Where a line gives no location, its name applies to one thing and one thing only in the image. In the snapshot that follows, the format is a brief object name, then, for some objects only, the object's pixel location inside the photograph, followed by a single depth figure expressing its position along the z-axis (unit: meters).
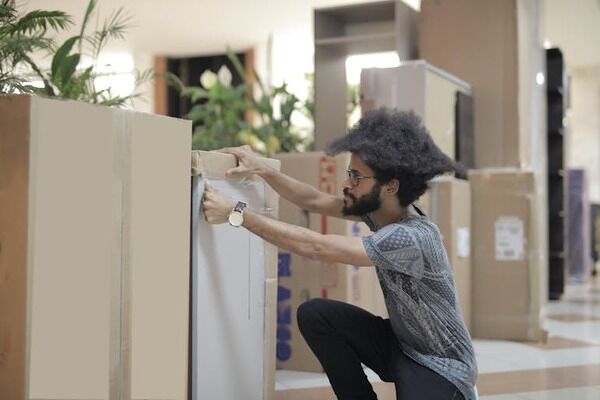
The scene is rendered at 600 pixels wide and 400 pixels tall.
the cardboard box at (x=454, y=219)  3.68
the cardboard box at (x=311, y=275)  2.97
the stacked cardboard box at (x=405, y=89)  3.56
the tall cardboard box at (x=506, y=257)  3.86
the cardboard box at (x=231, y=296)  1.86
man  1.84
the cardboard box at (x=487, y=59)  4.25
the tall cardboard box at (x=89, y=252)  1.47
